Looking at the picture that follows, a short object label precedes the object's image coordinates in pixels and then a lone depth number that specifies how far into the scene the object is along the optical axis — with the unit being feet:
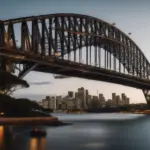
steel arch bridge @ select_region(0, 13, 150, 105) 245.65
